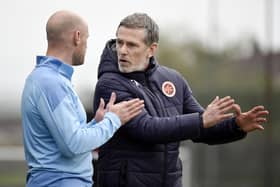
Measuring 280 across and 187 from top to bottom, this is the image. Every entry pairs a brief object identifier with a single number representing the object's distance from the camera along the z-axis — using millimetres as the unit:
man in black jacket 10586
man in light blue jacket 9664
